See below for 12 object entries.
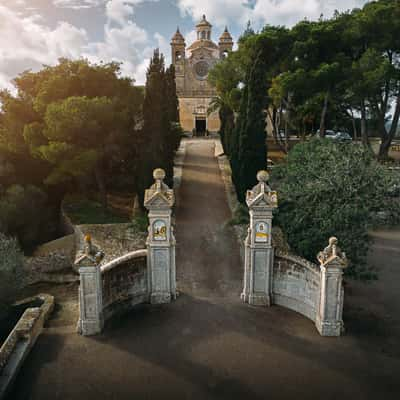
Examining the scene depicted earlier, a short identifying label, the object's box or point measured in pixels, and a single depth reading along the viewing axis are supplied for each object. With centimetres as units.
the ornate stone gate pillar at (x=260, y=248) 1057
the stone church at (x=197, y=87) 4775
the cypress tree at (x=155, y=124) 1788
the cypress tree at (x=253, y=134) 1820
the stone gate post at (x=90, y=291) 938
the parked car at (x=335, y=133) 3584
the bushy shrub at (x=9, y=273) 1154
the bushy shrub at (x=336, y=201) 1164
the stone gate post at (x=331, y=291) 927
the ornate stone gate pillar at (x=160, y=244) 1074
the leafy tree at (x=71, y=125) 1753
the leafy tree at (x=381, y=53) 2153
